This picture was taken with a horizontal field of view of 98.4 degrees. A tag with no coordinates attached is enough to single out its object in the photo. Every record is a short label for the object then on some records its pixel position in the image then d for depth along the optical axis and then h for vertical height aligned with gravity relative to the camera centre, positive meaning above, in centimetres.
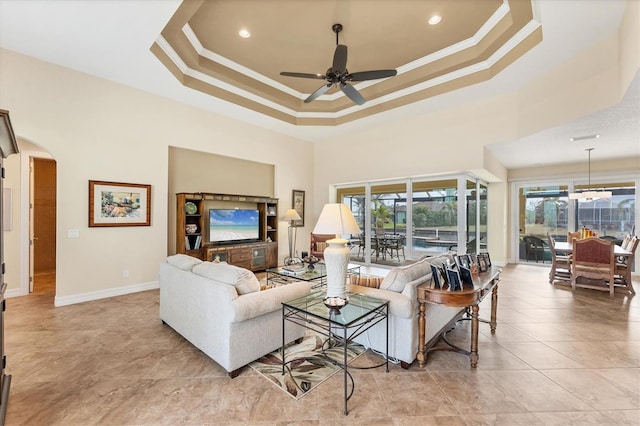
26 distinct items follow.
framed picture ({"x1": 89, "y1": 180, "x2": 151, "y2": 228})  433 +14
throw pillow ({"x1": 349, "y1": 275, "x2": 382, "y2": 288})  283 -71
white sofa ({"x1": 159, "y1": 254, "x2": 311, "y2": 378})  229 -90
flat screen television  561 -26
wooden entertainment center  519 -42
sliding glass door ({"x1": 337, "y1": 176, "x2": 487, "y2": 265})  573 -10
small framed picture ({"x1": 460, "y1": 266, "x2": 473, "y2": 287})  242 -56
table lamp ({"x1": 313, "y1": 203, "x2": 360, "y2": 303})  238 -33
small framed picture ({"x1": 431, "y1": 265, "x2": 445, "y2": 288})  242 -57
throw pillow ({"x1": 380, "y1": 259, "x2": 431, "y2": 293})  256 -60
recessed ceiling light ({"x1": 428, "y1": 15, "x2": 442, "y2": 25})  367 +262
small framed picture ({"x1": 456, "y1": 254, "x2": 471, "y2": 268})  270 -47
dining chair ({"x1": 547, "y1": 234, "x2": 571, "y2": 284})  546 -106
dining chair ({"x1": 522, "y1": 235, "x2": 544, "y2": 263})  736 -91
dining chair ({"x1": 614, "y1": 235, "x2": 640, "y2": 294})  475 -94
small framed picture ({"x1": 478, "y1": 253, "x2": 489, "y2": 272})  300 -55
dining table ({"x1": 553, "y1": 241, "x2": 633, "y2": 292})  473 -67
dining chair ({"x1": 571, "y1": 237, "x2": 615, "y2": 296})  479 -87
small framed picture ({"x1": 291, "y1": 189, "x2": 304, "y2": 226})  735 +27
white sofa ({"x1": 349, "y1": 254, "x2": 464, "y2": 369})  240 -94
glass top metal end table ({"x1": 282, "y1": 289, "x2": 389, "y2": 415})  203 -79
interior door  455 -25
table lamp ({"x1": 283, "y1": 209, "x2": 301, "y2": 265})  675 -34
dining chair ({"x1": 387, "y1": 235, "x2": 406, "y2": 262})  650 -75
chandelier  557 +39
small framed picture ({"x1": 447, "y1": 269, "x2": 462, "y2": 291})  237 -59
